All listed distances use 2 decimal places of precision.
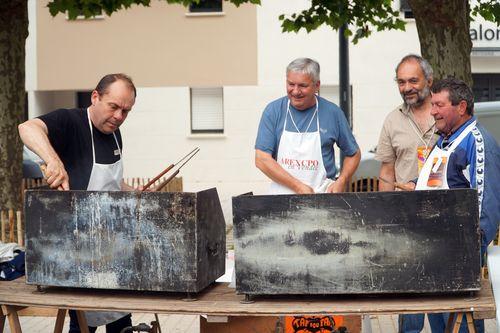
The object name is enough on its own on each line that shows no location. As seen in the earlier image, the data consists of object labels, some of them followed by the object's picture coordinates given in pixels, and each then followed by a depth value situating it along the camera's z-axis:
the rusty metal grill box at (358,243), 5.81
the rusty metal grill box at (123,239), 6.05
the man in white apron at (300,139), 8.08
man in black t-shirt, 6.91
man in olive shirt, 8.24
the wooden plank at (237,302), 5.77
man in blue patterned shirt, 6.85
